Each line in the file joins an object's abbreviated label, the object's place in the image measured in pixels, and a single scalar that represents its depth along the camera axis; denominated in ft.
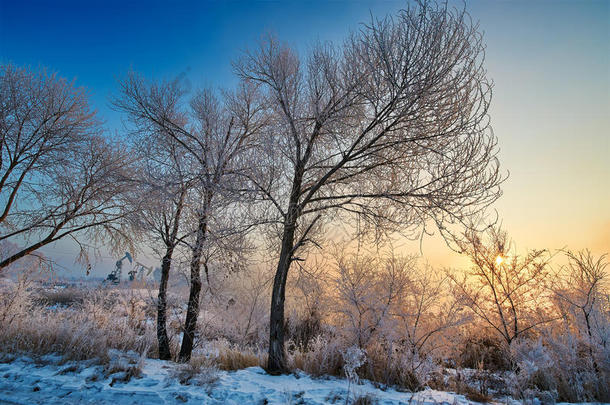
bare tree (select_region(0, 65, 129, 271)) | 30.40
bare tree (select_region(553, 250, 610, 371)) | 20.68
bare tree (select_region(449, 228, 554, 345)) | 29.37
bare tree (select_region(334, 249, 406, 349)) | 23.67
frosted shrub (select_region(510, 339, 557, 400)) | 16.98
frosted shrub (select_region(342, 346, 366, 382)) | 16.43
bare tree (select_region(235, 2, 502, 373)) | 17.34
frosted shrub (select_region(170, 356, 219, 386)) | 16.52
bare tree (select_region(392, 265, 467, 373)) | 22.48
